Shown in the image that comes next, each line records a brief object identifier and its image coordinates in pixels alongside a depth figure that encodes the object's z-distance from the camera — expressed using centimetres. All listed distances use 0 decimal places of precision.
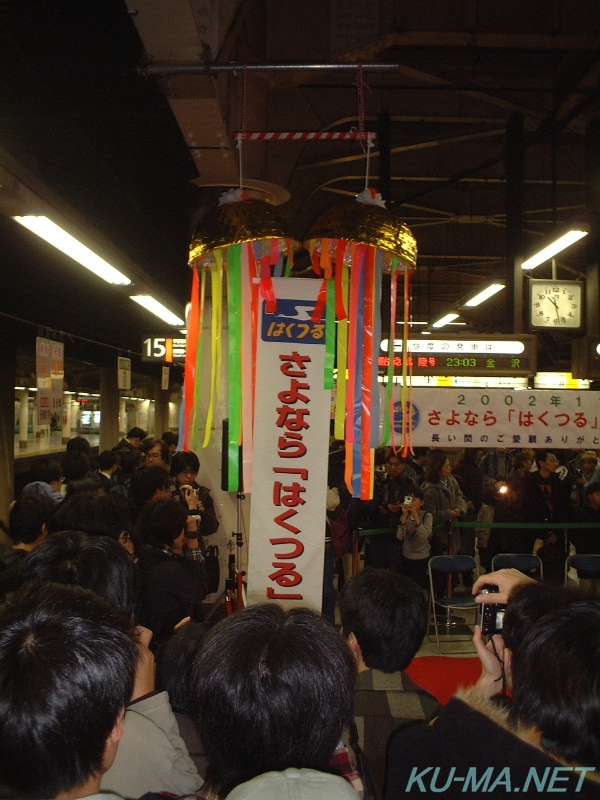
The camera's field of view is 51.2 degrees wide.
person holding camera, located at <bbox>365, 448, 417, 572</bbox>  690
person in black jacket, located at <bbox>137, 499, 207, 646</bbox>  314
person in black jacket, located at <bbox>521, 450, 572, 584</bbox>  722
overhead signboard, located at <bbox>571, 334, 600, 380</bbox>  708
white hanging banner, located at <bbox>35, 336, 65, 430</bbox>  571
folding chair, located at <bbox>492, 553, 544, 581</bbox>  620
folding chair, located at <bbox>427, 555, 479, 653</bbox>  578
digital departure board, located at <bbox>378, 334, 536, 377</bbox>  628
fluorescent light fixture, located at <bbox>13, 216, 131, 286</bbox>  392
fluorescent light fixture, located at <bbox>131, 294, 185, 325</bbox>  662
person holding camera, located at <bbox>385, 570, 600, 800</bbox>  125
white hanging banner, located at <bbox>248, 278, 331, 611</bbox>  328
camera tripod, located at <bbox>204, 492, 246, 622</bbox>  442
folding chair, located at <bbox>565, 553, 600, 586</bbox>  629
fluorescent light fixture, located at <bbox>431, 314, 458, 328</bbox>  1110
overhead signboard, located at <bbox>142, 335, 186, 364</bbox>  809
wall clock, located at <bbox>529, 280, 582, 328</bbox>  721
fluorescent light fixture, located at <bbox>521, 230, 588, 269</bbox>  593
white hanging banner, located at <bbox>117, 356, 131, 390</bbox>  1025
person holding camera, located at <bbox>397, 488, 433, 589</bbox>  653
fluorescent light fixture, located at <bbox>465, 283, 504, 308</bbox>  852
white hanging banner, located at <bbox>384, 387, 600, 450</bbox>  621
